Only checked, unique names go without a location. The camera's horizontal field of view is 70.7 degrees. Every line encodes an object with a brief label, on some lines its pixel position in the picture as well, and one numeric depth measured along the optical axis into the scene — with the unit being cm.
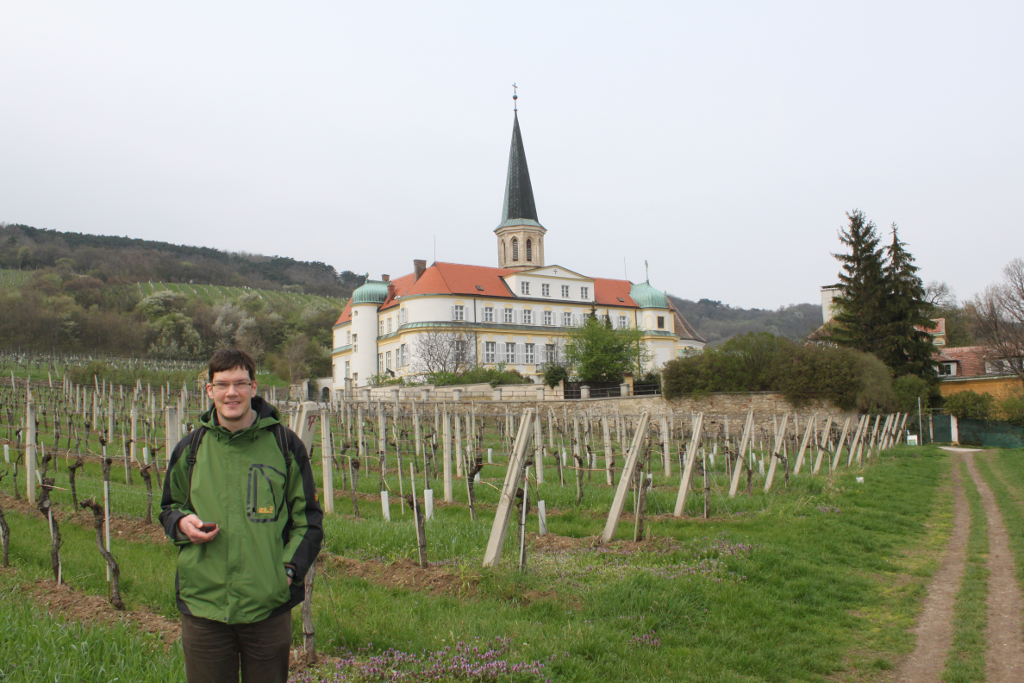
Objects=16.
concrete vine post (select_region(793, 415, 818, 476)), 1702
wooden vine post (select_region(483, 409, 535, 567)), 657
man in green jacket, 303
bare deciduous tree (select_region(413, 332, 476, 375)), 5194
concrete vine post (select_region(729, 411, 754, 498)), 1270
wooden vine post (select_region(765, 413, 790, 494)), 1359
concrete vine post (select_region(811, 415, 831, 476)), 1833
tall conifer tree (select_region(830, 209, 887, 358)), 4097
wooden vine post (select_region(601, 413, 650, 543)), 853
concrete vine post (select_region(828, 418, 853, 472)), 1859
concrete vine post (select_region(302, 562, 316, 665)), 450
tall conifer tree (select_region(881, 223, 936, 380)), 3991
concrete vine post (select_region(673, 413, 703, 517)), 1046
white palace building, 5503
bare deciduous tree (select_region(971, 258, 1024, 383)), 3786
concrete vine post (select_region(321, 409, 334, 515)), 1052
